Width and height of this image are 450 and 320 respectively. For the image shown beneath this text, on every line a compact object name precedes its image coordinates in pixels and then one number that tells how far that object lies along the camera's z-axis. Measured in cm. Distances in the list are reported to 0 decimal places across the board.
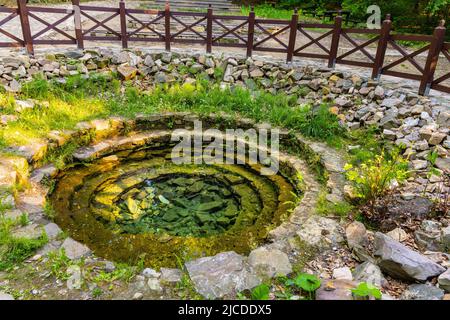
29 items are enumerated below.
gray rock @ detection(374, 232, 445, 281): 360
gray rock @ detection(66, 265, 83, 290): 368
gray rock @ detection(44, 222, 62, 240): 451
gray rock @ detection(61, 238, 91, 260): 418
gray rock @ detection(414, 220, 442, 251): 419
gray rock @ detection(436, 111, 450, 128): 694
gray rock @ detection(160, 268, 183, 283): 381
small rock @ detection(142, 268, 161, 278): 389
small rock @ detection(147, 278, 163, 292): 370
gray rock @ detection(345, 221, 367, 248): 432
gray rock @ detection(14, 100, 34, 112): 748
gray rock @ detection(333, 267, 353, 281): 373
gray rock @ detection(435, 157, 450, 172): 586
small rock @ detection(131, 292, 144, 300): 356
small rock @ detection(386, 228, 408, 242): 437
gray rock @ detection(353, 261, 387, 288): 363
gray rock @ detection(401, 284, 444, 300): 340
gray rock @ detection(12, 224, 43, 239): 437
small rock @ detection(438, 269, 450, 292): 342
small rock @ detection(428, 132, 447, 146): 647
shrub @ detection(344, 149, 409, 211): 507
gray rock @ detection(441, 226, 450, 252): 414
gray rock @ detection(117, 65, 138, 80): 968
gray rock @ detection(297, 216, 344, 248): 454
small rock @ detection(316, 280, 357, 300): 333
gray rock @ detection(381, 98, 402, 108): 795
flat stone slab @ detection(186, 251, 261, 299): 364
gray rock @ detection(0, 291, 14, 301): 343
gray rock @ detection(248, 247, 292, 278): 392
